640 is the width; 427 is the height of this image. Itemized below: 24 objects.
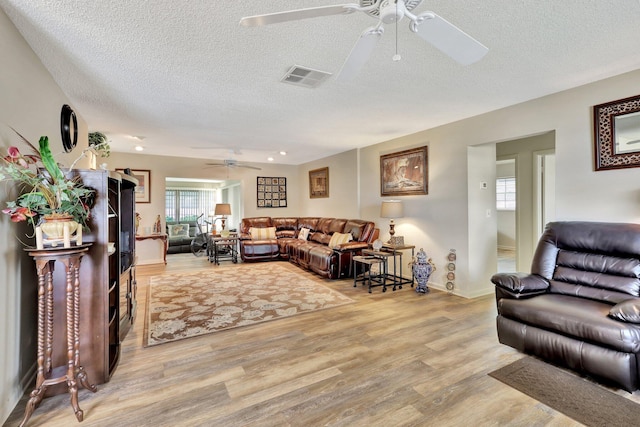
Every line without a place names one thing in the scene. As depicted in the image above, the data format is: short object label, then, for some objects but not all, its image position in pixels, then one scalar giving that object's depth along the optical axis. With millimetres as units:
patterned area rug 3135
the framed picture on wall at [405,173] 4660
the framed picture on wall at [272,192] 8156
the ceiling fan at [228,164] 7012
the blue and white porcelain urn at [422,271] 4230
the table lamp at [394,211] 4691
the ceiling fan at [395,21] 1347
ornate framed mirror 2602
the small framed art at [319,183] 7207
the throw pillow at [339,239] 5512
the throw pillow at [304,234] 7004
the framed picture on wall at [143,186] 6639
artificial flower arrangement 1636
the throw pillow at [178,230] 8672
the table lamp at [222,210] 7456
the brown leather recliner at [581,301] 1966
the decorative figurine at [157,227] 6605
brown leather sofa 5090
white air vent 2590
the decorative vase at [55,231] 1767
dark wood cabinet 2033
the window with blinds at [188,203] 11078
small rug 1743
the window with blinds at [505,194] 8070
